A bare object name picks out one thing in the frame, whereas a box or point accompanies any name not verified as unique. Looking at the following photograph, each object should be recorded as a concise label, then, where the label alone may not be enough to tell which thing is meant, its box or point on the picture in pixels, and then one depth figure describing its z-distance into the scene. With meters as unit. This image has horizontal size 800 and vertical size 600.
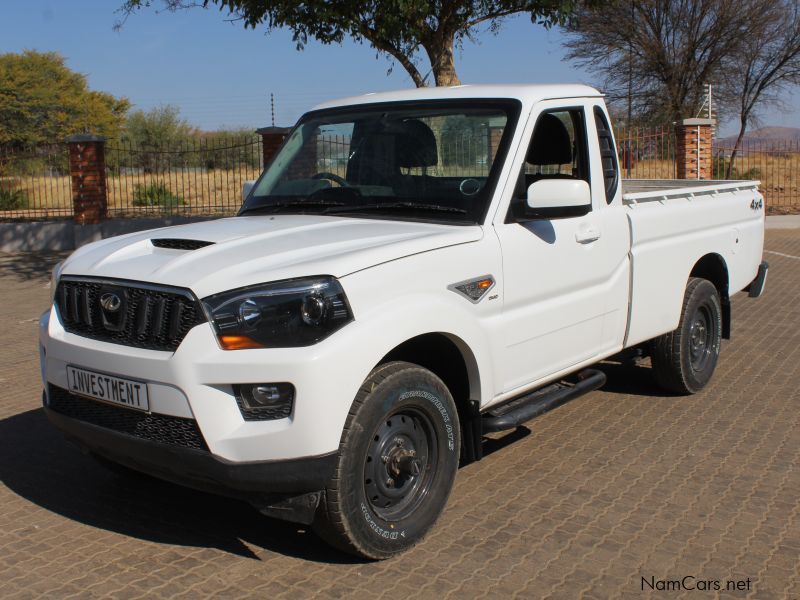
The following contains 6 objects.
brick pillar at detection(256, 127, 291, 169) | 17.62
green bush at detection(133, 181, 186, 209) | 21.31
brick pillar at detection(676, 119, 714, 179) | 20.14
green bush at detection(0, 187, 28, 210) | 20.30
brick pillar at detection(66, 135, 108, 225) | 17.42
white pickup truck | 3.50
